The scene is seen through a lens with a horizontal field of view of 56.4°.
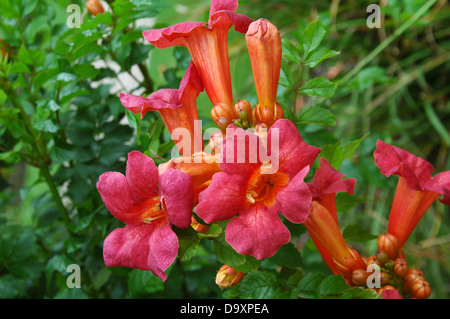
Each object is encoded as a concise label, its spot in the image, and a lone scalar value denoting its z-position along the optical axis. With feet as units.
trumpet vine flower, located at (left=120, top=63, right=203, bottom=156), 1.69
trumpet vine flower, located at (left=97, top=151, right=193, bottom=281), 1.38
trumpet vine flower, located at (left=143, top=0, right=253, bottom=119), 1.67
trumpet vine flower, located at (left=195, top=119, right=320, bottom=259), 1.35
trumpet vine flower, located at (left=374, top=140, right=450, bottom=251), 1.73
